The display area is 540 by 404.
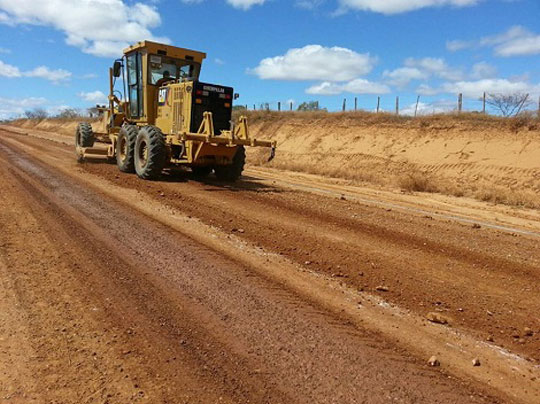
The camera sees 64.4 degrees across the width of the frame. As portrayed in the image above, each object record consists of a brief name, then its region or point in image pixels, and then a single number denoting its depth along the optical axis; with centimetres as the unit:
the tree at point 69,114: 6341
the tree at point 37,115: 7718
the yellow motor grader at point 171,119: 1066
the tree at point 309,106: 3818
